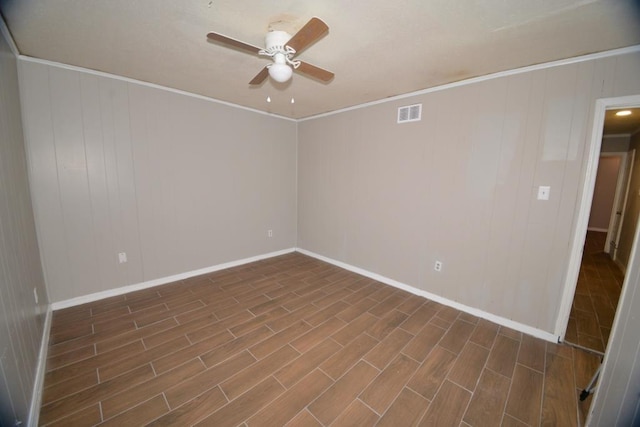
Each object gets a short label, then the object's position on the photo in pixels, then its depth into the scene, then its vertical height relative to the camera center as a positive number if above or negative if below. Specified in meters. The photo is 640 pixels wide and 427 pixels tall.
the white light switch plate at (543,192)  2.10 +0.01
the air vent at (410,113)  2.83 +0.95
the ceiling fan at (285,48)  1.34 +0.91
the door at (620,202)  4.41 -0.13
